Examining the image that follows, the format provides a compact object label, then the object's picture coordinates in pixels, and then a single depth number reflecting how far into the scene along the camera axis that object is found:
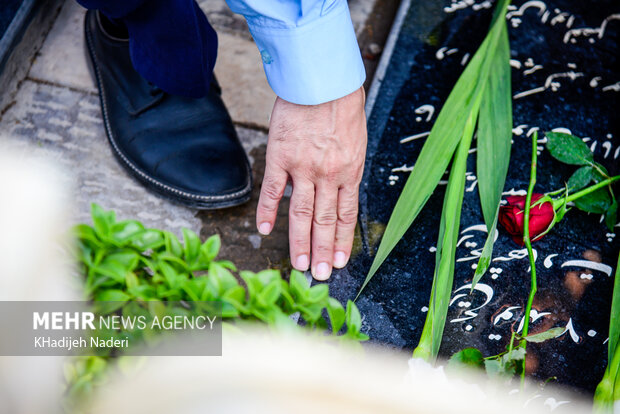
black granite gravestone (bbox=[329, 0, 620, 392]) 1.06
